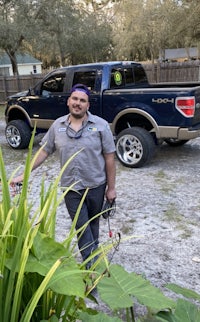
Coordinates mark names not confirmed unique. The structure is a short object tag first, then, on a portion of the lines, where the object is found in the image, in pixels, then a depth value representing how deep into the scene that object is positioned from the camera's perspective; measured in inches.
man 112.3
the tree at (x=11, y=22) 700.0
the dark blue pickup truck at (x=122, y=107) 231.3
